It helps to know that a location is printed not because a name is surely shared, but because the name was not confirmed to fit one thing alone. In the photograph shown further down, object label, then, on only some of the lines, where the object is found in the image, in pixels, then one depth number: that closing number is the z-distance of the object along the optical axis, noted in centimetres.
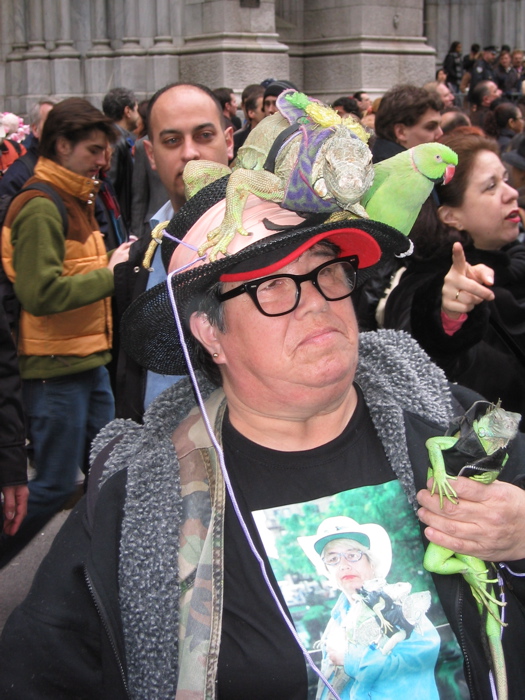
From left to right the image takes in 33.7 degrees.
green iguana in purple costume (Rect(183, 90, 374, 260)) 180
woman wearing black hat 183
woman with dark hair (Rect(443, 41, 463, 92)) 1858
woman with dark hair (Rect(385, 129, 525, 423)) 334
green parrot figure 195
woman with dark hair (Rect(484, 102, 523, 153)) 939
